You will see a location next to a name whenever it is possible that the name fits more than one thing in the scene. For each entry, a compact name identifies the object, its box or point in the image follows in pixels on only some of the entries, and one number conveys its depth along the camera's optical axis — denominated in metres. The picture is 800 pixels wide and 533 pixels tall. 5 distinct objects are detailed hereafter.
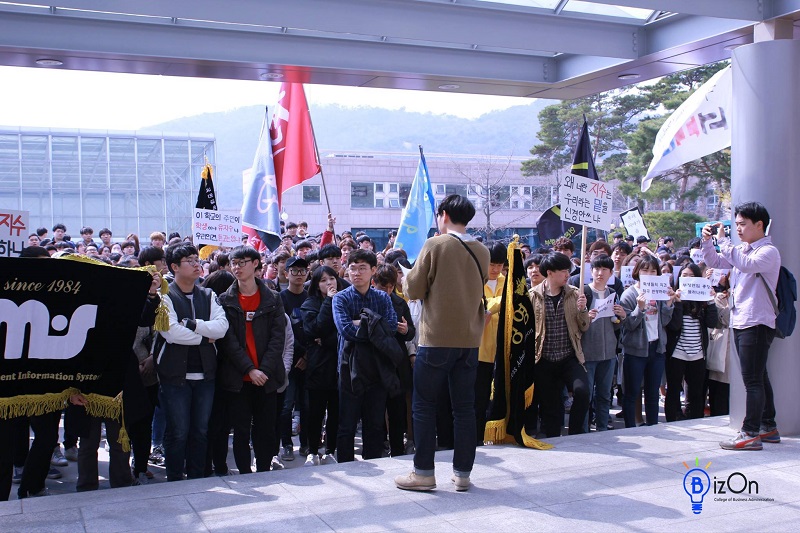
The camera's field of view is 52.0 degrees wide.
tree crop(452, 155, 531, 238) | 57.12
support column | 7.11
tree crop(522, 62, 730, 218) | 34.00
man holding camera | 6.76
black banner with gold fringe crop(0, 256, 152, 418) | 5.59
